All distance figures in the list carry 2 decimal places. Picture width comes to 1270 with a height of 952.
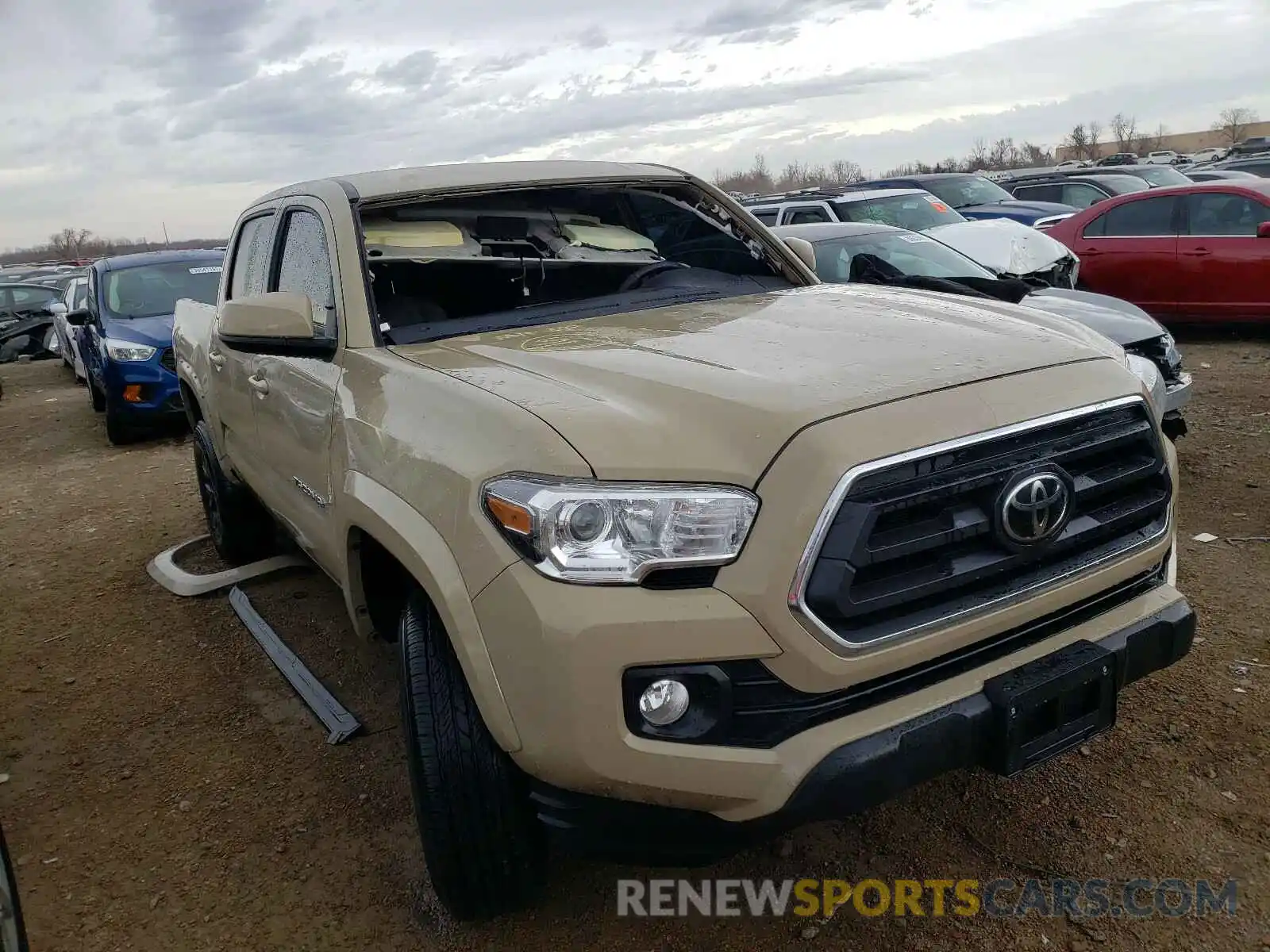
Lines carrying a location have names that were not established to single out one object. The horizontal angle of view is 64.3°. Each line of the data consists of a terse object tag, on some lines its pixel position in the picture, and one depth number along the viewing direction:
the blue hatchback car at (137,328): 8.65
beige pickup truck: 1.88
